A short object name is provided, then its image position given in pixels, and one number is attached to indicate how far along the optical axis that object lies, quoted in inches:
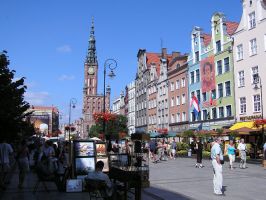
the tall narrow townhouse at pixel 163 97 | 1773.6
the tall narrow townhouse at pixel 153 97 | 1939.5
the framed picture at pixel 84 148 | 426.9
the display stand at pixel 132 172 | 280.5
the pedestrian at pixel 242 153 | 636.0
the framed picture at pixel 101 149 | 499.4
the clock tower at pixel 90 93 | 4077.5
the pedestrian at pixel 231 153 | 626.0
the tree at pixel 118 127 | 1982.6
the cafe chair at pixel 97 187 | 256.6
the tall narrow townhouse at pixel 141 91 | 2108.9
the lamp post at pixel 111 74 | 825.7
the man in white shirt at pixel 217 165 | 350.6
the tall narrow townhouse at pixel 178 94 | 1570.1
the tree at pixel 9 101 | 485.1
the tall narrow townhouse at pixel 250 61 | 1097.4
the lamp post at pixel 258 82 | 1096.3
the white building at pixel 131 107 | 2403.0
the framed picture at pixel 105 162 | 461.2
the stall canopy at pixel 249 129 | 867.6
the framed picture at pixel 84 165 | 418.8
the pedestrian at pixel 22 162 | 396.8
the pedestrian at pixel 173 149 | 968.9
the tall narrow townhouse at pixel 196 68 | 1447.8
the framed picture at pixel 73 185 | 374.4
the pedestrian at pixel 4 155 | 387.8
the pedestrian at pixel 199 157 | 662.0
